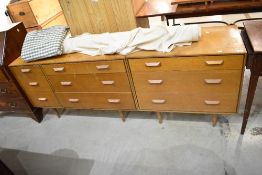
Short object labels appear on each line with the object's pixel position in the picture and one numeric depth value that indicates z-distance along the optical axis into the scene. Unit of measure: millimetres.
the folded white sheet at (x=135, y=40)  1714
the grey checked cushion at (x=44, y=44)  1984
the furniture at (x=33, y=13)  3441
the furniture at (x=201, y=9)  2174
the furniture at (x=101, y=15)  2030
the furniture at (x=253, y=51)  1425
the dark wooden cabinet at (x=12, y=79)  2141
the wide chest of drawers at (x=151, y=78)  1627
